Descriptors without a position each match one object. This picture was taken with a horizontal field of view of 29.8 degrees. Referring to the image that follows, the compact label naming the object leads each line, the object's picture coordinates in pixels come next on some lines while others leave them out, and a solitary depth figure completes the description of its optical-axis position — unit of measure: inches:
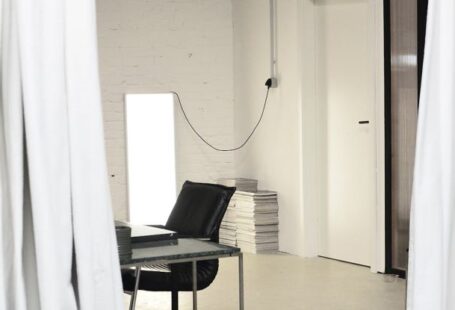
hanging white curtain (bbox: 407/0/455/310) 87.0
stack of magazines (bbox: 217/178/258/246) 314.7
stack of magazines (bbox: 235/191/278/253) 302.7
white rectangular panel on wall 309.4
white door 270.4
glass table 137.0
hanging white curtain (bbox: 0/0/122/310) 80.2
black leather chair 170.2
